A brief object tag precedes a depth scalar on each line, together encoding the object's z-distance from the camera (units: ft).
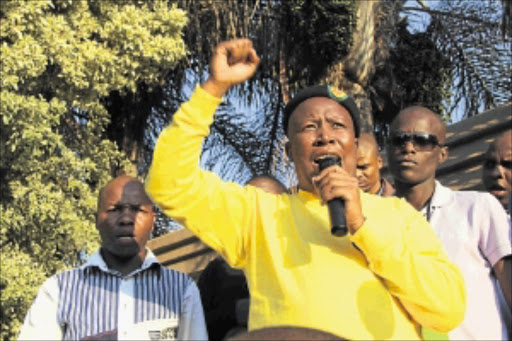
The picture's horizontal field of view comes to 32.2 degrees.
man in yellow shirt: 6.87
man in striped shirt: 11.02
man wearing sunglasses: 9.07
